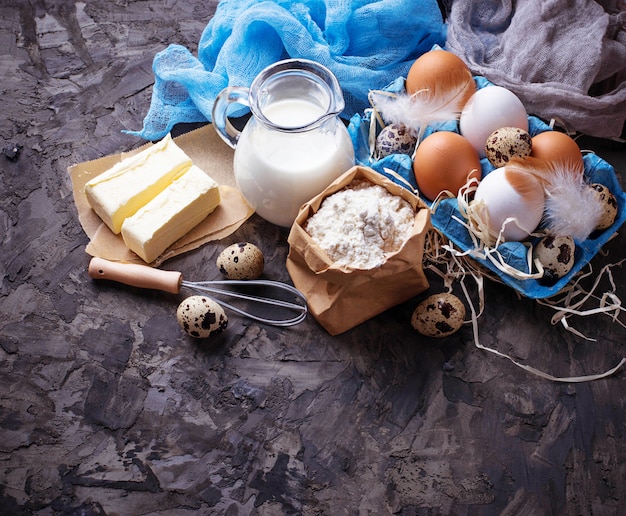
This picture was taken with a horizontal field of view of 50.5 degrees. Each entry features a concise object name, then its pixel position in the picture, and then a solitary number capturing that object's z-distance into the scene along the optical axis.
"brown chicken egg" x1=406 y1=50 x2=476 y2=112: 1.25
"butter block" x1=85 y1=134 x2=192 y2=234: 1.25
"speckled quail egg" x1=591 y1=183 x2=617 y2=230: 1.17
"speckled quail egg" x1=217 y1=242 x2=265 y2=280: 1.19
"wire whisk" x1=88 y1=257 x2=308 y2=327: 1.19
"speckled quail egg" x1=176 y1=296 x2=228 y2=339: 1.12
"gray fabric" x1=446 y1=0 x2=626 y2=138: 1.37
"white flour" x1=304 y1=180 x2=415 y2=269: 1.08
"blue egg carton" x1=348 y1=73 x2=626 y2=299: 1.16
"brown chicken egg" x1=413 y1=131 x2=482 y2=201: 1.18
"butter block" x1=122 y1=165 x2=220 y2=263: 1.22
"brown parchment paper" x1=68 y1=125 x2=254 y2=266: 1.27
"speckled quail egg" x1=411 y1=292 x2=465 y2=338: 1.12
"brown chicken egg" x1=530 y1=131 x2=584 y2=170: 1.16
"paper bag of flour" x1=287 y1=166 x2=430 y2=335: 1.07
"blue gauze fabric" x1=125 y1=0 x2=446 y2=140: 1.40
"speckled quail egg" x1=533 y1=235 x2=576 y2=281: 1.14
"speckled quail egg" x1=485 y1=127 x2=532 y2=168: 1.15
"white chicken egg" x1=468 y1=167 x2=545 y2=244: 1.12
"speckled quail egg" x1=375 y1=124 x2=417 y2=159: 1.27
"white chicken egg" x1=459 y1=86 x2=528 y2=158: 1.21
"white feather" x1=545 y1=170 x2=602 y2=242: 1.12
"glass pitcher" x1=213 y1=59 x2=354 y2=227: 1.17
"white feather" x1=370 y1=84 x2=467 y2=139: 1.26
